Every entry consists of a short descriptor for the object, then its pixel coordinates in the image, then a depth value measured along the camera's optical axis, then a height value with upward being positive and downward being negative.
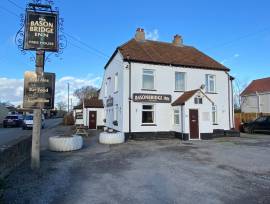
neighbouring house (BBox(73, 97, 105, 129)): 22.92 +0.14
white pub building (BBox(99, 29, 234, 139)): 14.87 +1.75
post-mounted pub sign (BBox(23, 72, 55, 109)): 7.23 +0.87
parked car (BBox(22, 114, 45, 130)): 22.68 -0.90
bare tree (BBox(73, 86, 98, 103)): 52.99 +6.55
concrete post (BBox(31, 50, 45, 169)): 7.07 -0.60
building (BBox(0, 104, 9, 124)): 37.49 +0.62
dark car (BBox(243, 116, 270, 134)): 18.18 -0.90
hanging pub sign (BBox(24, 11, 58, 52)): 7.38 +3.09
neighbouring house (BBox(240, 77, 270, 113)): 30.04 +2.91
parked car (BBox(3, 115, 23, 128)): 27.35 -0.82
